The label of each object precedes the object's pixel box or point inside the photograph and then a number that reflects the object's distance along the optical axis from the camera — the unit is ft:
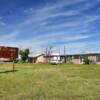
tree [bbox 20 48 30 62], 126.13
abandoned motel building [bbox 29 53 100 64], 111.81
